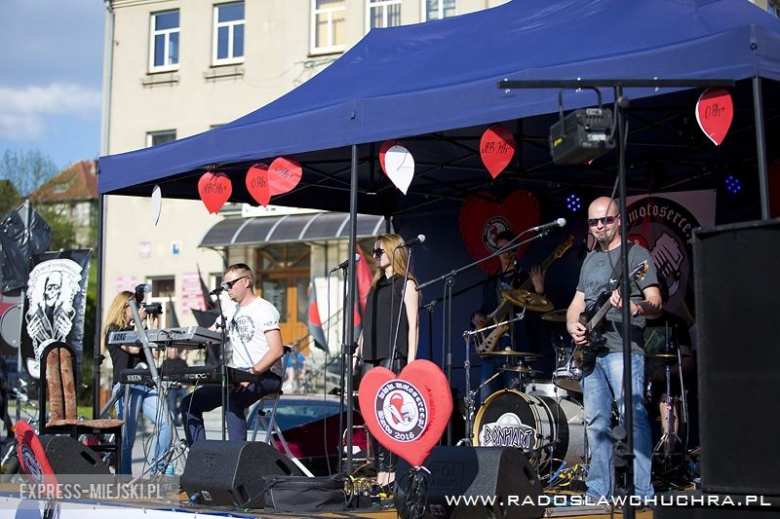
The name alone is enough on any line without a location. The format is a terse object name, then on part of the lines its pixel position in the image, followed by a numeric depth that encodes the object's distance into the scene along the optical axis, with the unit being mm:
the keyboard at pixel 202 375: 7066
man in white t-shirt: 7562
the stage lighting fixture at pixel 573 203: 9523
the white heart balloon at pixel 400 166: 7133
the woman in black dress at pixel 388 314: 7098
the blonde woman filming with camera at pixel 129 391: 8656
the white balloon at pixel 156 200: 8672
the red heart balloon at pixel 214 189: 8352
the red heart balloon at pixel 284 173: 7779
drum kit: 7918
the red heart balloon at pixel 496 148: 6977
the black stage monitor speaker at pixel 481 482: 5348
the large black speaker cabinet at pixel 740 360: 4164
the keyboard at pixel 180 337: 7270
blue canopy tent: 6062
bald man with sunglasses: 5836
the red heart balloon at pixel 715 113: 5906
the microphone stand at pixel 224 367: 7060
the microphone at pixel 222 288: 7362
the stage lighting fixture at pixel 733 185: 8625
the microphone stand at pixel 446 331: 9800
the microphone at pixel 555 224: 6432
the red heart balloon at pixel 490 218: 9766
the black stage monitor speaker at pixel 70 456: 7137
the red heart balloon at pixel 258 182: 8008
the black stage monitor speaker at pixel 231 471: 6316
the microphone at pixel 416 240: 6587
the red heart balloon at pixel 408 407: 5453
